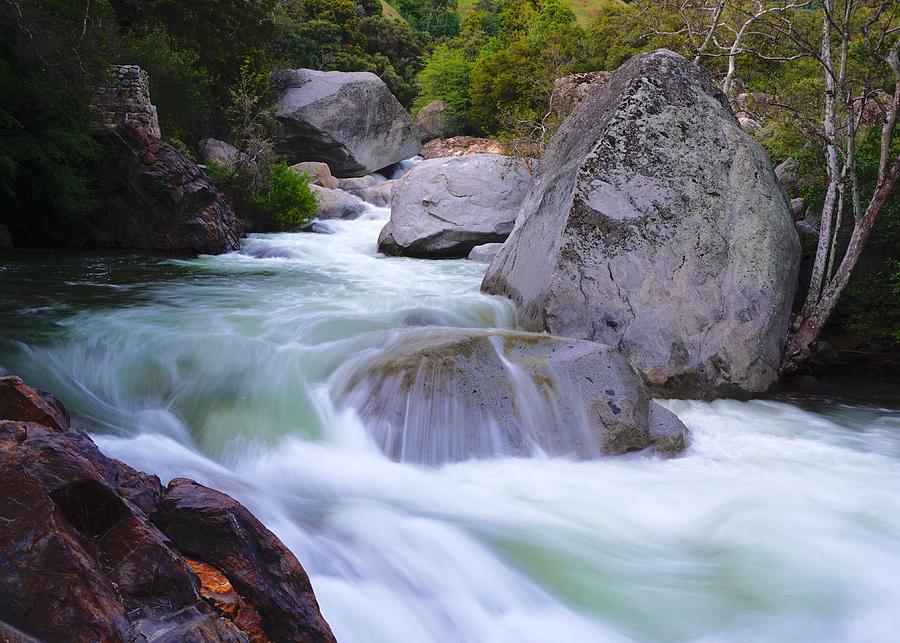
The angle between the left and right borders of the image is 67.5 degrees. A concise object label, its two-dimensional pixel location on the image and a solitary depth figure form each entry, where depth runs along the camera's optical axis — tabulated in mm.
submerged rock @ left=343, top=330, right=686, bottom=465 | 4969
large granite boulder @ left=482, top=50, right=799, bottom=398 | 6566
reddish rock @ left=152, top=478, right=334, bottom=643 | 2268
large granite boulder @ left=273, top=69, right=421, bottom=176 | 23391
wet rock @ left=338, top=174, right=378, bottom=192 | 21391
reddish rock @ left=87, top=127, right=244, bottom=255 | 12117
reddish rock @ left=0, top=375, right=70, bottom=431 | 2625
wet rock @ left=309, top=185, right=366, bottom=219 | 17484
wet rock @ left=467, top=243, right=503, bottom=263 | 12672
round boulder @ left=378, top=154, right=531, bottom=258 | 13242
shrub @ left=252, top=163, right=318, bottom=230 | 15461
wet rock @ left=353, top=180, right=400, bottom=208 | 19859
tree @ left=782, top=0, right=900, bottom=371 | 6801
